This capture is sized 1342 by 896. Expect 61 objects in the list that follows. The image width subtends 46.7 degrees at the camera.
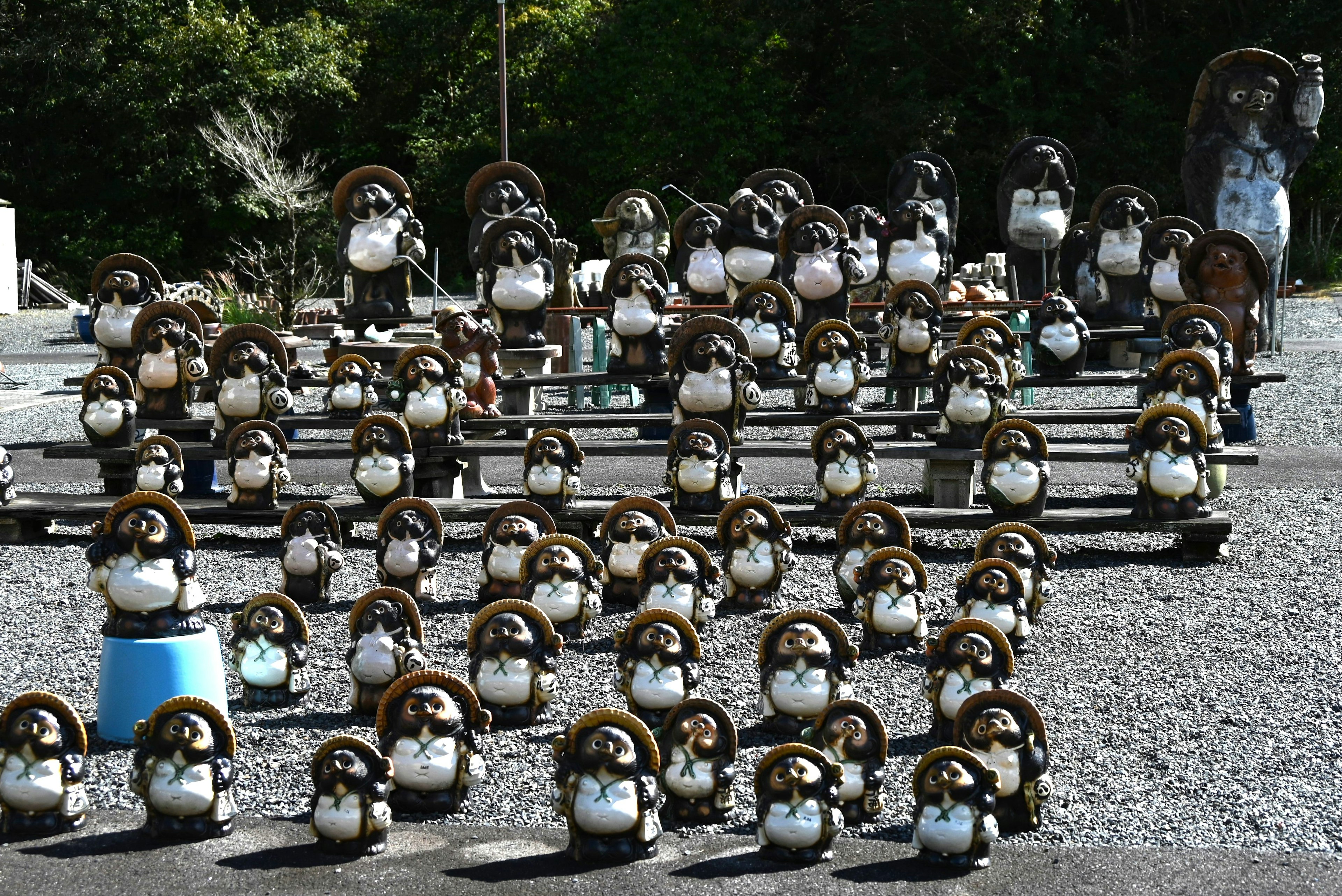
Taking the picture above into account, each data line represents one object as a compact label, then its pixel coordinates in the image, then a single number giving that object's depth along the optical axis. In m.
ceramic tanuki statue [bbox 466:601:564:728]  5.45
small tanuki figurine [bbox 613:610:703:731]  5.24
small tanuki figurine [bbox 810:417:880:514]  7.84
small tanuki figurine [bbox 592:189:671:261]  13.77
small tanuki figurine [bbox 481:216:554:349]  11.20
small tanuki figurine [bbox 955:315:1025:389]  8.74
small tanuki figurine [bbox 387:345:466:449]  8.67
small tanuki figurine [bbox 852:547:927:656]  6.16
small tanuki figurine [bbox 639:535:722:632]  6.22
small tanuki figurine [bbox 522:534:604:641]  6.37
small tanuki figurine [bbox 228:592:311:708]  5.66
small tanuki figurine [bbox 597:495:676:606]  6.82
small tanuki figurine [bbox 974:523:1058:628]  6.32
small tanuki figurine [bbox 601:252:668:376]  10.28
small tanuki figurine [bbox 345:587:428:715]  5.46
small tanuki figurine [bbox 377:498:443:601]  6.79
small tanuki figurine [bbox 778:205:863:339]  10.58
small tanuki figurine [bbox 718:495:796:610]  6.84
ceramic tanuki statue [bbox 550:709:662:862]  4.25
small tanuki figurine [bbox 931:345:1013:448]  8.38
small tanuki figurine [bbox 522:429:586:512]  8.00
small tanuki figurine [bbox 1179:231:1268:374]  10.20
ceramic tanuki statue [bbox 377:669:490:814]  4.62
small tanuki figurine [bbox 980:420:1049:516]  7.65
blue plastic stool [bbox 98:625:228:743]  5.24
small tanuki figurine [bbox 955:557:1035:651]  5.90
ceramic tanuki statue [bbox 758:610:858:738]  5.18
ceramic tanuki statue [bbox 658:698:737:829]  4.53
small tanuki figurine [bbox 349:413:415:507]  7.98
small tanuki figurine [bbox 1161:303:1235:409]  8.75
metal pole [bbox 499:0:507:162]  20.80
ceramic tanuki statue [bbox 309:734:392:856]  4.29
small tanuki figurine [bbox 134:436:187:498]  8.12
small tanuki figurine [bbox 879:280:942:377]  9.59
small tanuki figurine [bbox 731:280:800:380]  9.81
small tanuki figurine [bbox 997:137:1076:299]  14.10
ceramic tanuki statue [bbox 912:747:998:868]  4.16
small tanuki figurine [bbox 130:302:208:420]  9.45
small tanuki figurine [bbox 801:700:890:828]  4.49
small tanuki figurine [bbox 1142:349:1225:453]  8.27
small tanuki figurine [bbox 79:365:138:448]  9.14
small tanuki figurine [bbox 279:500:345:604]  6.96
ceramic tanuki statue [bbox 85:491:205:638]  5.38
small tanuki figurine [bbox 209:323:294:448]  8.98
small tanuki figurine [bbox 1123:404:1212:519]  7.77
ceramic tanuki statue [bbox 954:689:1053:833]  4.45
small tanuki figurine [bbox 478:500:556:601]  6.78
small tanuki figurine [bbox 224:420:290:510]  8.12
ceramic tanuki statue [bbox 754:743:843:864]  4.20
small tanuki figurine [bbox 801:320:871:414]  8.87
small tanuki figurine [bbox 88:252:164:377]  10.08
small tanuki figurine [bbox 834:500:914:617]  6.59
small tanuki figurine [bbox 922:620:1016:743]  5.06
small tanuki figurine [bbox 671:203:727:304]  12.13
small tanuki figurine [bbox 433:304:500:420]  9.95
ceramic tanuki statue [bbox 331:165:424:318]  12.11
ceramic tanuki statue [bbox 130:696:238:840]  4.42
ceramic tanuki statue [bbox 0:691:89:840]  4.48
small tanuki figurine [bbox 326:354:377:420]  9.73
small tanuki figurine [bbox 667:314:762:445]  8.50
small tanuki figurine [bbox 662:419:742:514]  7.86
